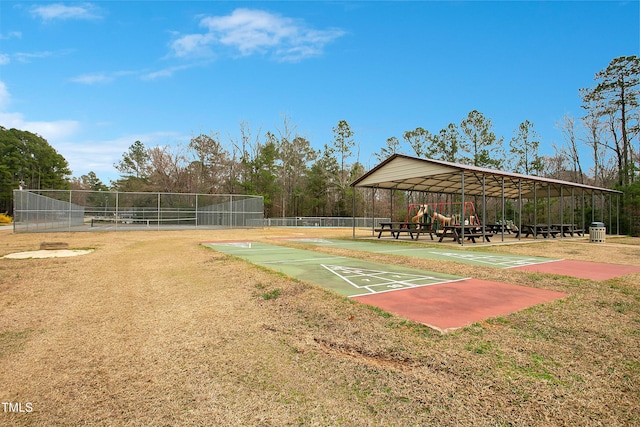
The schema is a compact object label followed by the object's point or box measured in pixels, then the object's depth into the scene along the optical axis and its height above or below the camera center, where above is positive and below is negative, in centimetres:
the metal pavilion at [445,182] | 1520 +203
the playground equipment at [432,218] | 1800 -3
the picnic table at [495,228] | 2030 -63
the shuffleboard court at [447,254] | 925 -120
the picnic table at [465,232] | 1481 -67
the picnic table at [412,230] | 1623 -61
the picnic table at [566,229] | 1915 -64
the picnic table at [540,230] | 1811 -67
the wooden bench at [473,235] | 1486 -77
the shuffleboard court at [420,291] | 435 -121
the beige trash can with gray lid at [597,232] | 1691 -69
